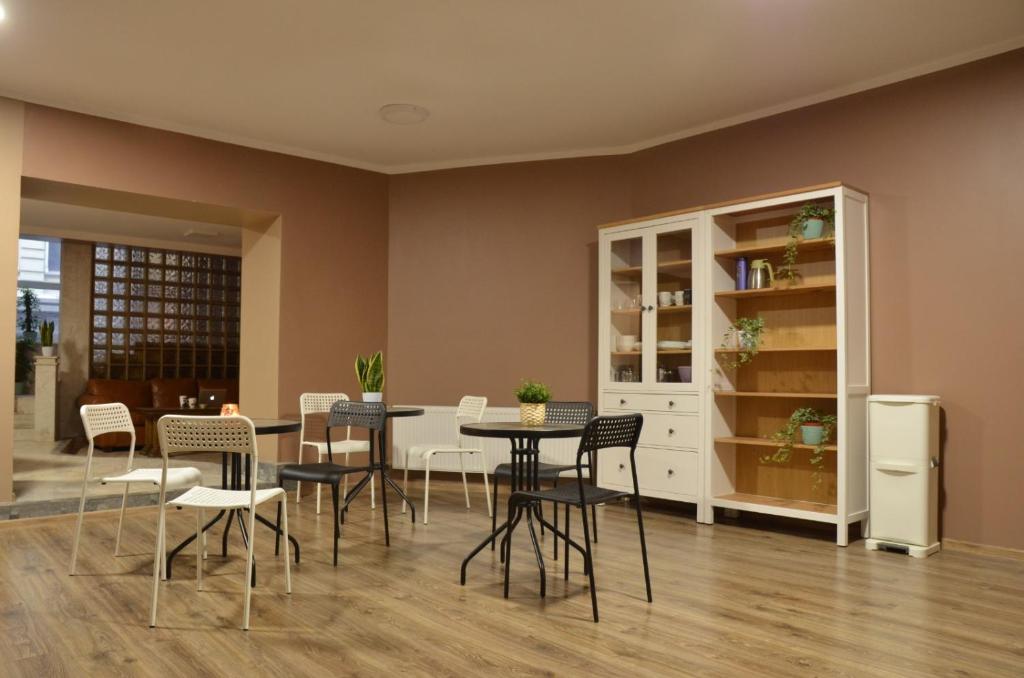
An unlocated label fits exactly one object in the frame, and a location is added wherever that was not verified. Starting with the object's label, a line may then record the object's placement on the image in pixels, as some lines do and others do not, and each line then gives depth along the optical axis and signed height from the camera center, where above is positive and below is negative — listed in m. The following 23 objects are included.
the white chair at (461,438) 5.08 -0.57
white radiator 5.94 -0.64
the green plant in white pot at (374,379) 5.02 -0.11
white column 8.84 -0.47
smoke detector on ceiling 5.29 +1.74
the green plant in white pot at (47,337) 8.84 +0.24
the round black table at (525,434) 3.37 -0.31
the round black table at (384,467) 4.32 -0.60
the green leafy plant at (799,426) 4.63 -0.37
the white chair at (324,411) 5.46 -0.38
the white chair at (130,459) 3.65 -0.48
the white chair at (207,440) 2.91 -0.31
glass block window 9.30 +0.58
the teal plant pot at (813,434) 4.61 -0.41
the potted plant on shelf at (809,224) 4.64 +0.86
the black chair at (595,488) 3.02 -0.47
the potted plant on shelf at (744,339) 4.95 +0.18
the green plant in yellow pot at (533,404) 3.66 -0.19
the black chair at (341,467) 3.98 -0.57
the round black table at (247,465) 3.67 -0.52
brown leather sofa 8.53 -0.40
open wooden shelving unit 4.48 -0.02
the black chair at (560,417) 4.19 -0.29
